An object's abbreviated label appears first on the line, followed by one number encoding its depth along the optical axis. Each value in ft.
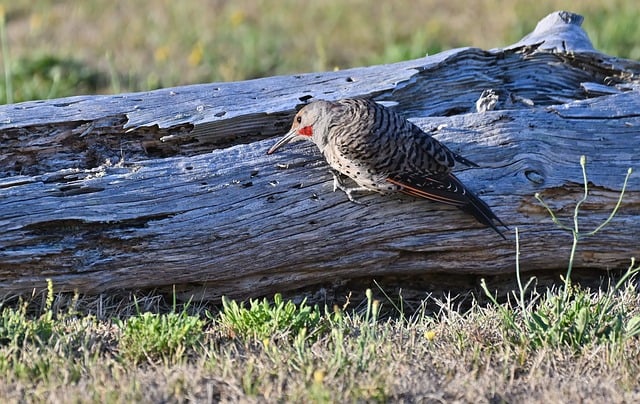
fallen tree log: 29.25
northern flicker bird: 30.55
